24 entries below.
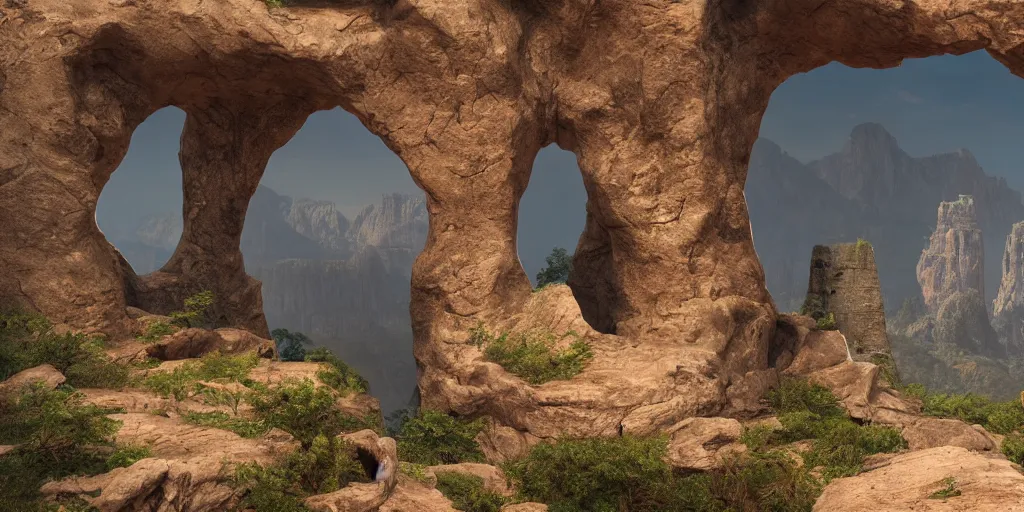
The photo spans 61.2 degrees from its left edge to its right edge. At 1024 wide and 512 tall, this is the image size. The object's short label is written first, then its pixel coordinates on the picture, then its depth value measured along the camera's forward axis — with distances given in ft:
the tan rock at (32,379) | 49.70
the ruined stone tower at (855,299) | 85.20
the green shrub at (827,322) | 79.41
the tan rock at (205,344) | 66.39
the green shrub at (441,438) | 61.26
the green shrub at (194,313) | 71.45
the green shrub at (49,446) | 37.42
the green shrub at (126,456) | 41.19
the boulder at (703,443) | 52.29
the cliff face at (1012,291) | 350.09
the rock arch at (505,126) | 63.57
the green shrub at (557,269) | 110.93
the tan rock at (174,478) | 37.58
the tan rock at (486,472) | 52.13
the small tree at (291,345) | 112.88
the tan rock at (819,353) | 71.56
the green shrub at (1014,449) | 50.16
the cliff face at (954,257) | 373.81
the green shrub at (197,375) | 57.07
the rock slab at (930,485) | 39.65
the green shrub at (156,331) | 67.51
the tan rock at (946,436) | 53.26
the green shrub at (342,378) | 64.95
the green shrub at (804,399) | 64.75
